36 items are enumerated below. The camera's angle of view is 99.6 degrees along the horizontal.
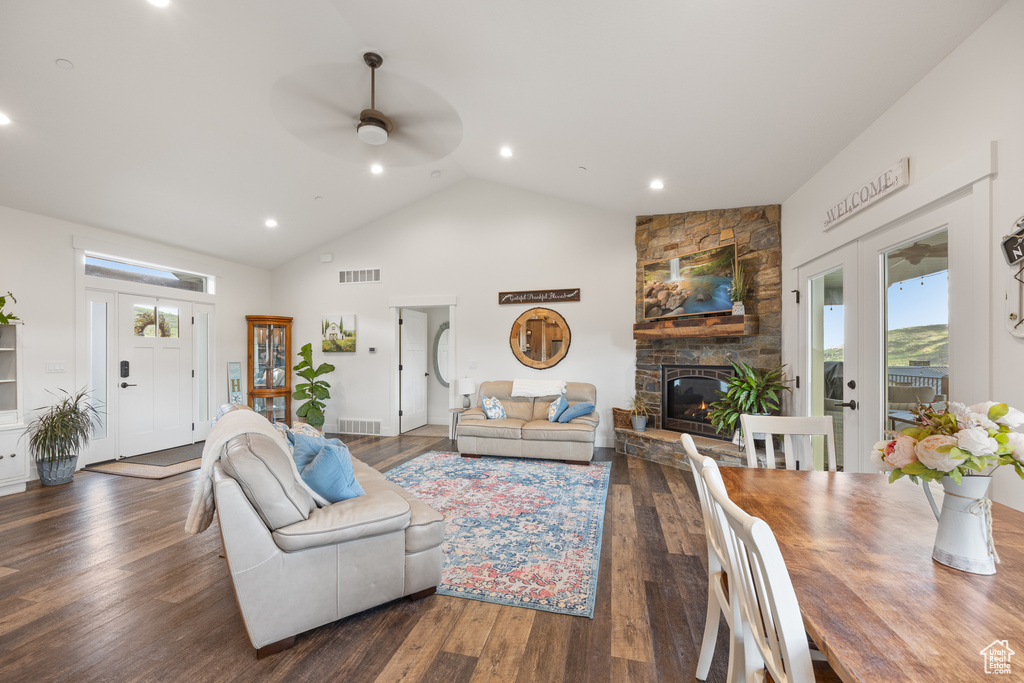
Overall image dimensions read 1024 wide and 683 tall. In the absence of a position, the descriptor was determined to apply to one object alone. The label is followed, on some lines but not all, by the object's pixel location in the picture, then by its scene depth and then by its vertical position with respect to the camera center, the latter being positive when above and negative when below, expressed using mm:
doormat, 4414 -1364
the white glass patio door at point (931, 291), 1999 +254
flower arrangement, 987 -251
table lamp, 5879 -632
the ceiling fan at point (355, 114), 3404 +1882
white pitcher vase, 1007 -447
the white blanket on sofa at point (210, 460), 1942 -542
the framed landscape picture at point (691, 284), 4559 +621
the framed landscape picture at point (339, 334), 6656 +90
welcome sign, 2467 +940
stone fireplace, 4434 +104
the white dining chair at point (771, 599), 775 -498
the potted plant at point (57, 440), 3988 -933
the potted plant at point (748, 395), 4191 -544
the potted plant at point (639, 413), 5258 -916
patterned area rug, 2299 -1338
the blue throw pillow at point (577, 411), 5141 -853
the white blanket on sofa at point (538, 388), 5616 -637
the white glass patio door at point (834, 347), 3051 -62
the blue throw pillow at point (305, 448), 2292 -583
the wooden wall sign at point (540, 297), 5852 +590
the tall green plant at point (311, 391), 6168 -742
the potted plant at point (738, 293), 4402 +479
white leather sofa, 1788 -937
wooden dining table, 750 -554
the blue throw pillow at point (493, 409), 5418 -874
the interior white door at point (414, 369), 6723 -473
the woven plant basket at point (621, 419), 5445 -1004
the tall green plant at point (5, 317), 3664 +199
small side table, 5887 -1034
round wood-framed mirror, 5898 +21
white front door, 5059 -429
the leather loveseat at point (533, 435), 4855 -1098
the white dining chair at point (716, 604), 1190 -832
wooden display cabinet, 6517 -414
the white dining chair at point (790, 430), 2124 -456
